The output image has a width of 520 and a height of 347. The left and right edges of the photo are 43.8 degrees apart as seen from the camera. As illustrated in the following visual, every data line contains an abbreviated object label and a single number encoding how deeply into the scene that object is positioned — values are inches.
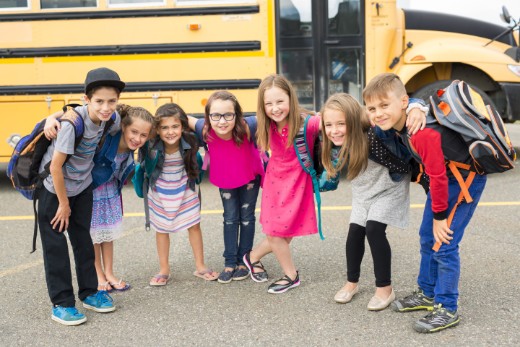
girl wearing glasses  132.2
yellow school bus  233.6
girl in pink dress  126.7
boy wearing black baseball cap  111.1
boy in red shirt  103.3
